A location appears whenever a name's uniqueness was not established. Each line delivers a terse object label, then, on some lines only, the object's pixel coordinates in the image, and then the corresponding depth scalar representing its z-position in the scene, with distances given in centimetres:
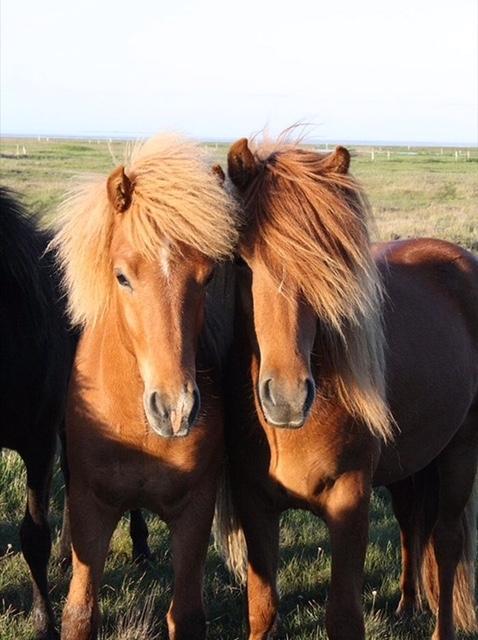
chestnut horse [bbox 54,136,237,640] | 263
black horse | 371
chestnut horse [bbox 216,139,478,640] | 270
